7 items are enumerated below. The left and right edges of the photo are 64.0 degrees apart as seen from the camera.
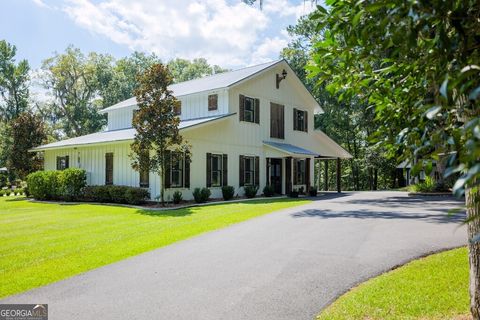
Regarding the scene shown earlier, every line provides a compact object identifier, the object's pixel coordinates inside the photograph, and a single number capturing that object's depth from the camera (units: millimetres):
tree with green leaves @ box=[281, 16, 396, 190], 35406
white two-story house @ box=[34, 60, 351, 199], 19047
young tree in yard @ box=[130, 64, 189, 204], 15867
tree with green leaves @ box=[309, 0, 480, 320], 1943
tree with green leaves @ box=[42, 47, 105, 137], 44625
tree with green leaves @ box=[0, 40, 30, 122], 42438
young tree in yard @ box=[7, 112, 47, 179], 26234
